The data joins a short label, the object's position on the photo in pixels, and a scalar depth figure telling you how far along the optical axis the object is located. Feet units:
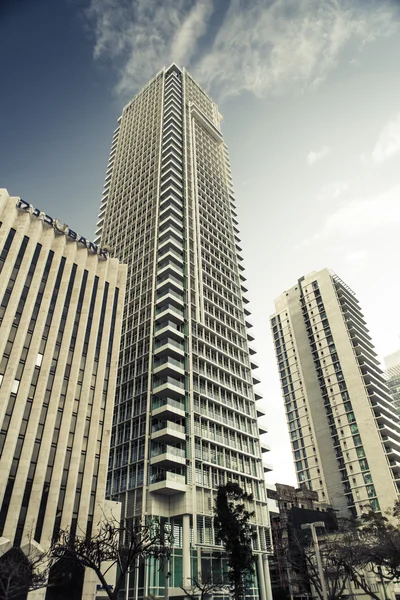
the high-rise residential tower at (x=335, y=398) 299.58
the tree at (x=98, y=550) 83.93
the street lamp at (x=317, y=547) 102.81
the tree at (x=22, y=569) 95.30
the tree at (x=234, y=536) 114.62
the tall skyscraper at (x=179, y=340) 166.91
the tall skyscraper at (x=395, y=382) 560.86
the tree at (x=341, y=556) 134.62
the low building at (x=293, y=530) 236.43
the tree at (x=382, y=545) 132.81
